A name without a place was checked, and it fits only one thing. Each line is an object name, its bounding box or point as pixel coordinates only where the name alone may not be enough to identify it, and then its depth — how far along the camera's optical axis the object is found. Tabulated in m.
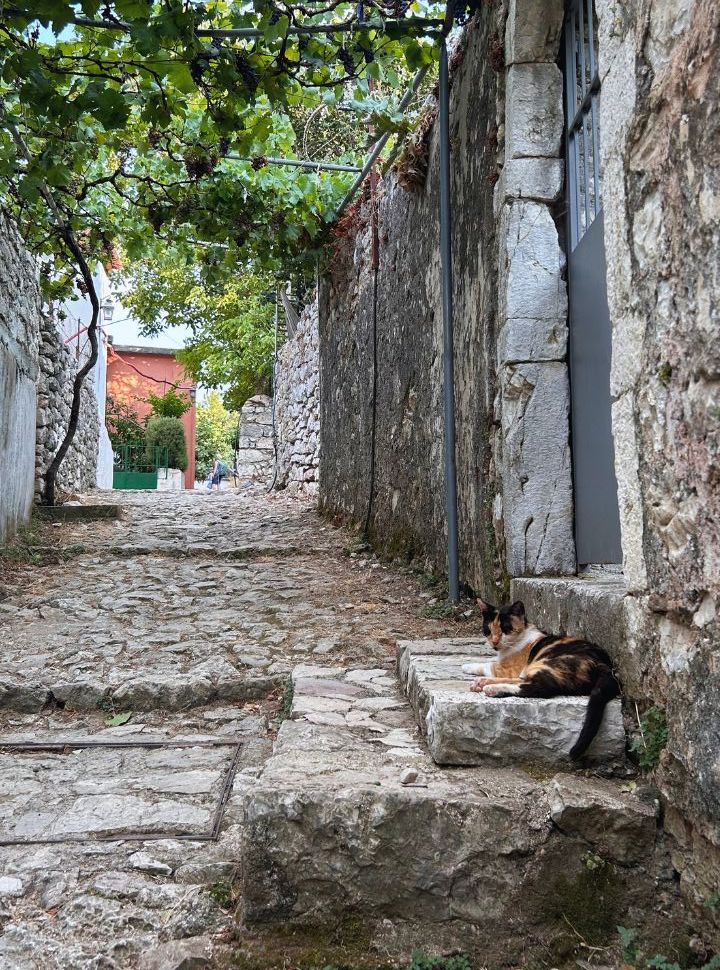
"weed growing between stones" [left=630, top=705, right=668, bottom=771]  2.18
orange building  26.70
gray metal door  3.41
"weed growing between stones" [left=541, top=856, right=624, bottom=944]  2.01
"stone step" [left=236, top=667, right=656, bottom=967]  2.04
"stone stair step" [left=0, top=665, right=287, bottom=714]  4.06
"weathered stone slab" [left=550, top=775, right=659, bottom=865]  2.08
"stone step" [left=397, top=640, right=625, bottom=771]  2.37
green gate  22.62
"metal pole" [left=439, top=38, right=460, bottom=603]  4.75
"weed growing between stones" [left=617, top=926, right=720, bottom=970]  1.85
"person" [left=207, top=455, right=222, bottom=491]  26.80
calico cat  2.37
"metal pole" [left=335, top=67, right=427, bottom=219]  5.55
